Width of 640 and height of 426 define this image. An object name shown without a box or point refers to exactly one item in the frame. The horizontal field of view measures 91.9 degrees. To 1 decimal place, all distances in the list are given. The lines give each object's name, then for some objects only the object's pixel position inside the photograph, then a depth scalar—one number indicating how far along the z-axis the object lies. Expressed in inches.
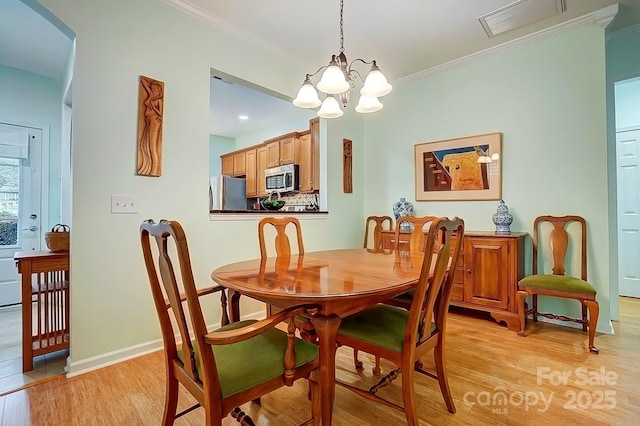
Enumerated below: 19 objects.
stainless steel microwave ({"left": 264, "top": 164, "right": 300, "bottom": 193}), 186.9
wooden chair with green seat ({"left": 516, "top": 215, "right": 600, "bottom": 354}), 93.4
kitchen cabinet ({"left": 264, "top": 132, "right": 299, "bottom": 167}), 189.9
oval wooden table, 46.7
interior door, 146.3
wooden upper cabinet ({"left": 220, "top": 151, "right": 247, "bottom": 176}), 235.6
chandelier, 70.6
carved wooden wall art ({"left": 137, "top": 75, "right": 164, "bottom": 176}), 89.0
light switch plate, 84.8
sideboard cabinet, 106.9
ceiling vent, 99.3
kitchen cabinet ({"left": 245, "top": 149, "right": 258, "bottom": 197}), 224.5
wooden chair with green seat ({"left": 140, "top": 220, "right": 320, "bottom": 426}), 39.1
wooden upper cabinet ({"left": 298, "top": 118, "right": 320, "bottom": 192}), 163.0
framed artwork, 127.9
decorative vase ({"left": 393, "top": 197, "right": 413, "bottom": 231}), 146.9
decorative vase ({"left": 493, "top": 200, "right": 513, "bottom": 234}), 116.0
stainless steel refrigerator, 196.4
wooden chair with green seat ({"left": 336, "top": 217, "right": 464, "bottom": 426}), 51.8
